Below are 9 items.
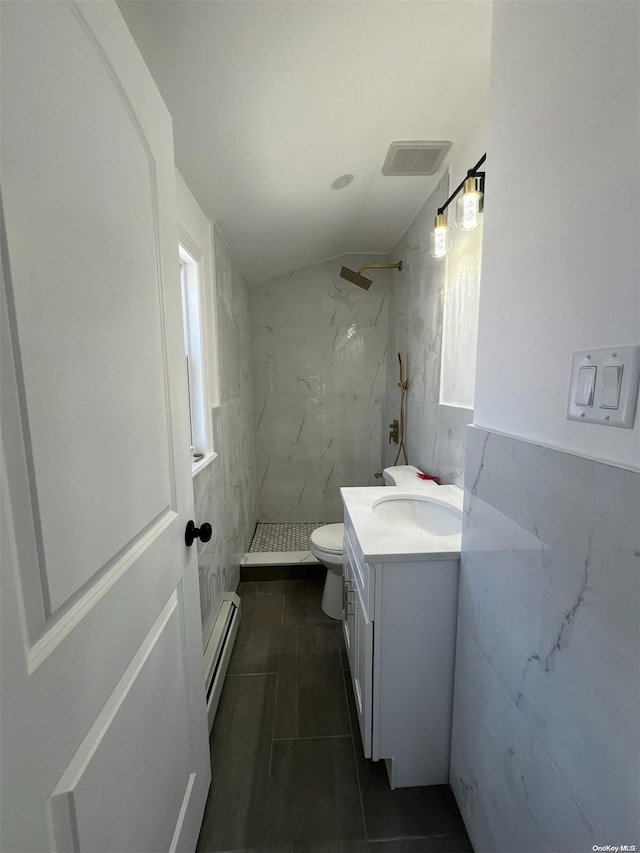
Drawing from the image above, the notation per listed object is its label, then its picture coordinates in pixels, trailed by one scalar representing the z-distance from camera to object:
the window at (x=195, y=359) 1.61
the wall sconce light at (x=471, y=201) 1.22
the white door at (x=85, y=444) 0.40
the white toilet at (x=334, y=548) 1.85
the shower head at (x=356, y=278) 2.81
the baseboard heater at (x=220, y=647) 1.40
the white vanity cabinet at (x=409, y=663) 1.05
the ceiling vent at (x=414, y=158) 1.48
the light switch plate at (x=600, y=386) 0.49
